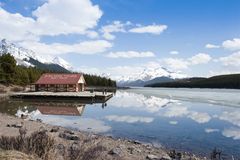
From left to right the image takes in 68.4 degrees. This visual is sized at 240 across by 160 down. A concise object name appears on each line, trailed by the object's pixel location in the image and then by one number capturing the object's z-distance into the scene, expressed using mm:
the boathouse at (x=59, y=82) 47913
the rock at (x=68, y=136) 11564
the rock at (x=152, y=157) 9393
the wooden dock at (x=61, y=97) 37046
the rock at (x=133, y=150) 10154
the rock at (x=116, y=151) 9587
